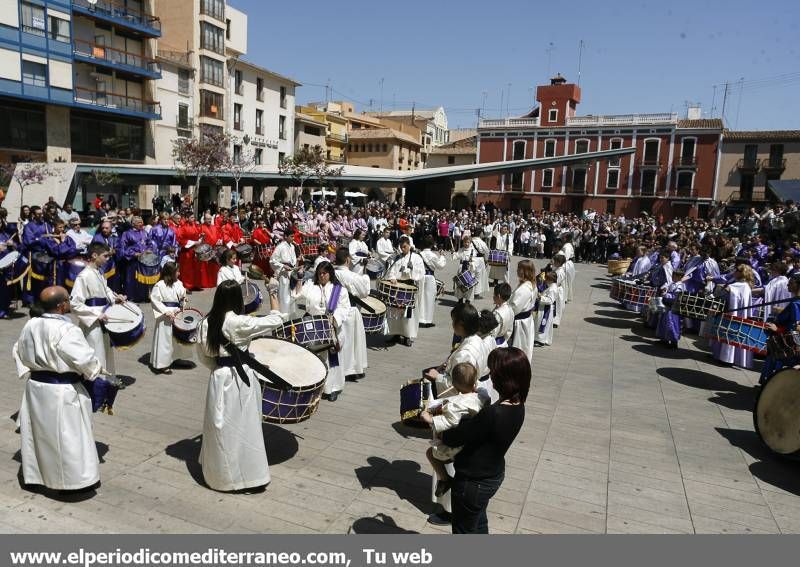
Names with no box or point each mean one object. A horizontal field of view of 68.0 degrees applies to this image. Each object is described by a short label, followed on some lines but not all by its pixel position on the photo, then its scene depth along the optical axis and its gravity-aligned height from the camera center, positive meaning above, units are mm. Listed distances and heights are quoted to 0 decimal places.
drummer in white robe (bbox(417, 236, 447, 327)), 11234 -1371
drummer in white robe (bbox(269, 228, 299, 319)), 11312 -987
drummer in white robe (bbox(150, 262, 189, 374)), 7859 -1580
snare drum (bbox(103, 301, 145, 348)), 6496 -1384
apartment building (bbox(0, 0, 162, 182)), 30875 +6582
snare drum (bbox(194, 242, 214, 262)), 12625 -1048
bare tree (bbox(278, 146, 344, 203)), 34250 +2257
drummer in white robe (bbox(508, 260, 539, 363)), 7680 -947
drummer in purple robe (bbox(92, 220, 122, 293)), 11266 -1235
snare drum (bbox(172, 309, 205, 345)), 7871 -1661
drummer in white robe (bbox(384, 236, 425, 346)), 10078 -1087
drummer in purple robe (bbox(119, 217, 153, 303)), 12195 -1075
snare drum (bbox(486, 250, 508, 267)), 15938 -1045
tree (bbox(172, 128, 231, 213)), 30734 +2376
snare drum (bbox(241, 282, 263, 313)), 7799 -1230
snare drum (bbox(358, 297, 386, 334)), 8242 -1468
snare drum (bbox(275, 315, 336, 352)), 6199 -1296
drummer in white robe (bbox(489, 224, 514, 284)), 16469 -911
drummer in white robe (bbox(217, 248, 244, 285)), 8516 -920
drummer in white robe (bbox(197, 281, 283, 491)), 4660 -1565
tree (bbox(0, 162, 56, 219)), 24281 +807
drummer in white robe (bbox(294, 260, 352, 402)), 6926 -1023
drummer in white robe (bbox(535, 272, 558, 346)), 10742 -1689
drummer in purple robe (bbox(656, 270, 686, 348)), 10656 -1680
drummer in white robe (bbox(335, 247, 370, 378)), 7852 -1535
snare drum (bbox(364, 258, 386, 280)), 11727 -1098
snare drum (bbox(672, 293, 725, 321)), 9258 -1179
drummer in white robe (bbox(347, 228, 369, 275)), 12414 -860
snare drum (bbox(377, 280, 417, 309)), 9258 -1259
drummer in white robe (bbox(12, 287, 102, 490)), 4461 -1580
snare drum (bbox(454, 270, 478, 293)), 12359 -1321
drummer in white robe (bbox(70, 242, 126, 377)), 6582 -1127
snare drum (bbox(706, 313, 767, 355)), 8039 -1376
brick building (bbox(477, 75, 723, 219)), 51984 +6094
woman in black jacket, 3334 -1222
